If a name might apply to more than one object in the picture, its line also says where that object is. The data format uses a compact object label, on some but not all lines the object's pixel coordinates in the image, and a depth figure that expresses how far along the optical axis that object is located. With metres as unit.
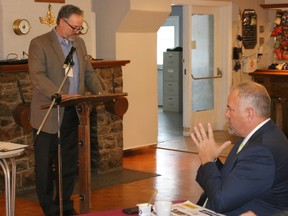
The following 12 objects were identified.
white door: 10.17
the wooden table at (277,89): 9.73
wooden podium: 4.82
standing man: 5.04
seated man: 2.88
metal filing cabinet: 13.49
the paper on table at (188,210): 2.84
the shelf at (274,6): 11.08
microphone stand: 4.38
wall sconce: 6.93
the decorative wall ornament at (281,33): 11.33
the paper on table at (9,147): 4.30
